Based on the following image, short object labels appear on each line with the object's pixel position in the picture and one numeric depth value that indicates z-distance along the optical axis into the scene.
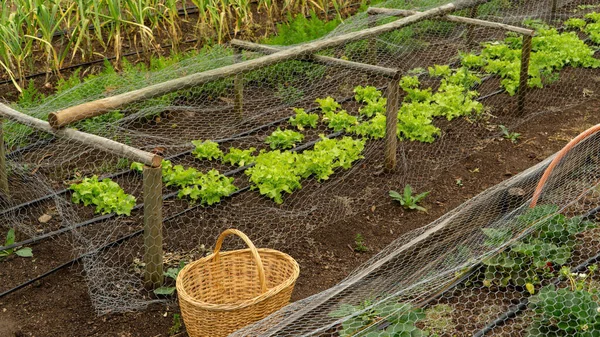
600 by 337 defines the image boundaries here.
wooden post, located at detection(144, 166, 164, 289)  4.38
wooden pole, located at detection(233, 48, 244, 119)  6.46
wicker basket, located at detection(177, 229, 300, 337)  4.06
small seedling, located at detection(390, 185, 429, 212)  5.73
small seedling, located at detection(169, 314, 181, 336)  4.46
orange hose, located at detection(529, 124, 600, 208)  4.48
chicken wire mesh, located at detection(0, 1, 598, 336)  4.24
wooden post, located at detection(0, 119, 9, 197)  5.30
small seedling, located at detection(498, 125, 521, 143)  6.83
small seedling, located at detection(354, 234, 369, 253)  5.26
